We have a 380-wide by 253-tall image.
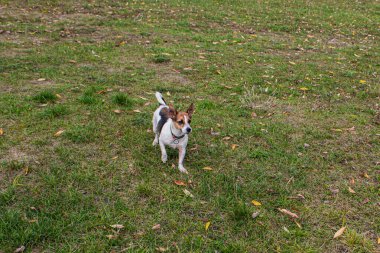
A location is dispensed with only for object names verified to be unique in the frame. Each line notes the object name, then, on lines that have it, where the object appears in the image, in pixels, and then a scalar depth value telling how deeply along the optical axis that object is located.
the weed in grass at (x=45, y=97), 5.90
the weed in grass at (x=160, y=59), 8.22
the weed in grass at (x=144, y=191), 3.96
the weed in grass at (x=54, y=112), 5.42
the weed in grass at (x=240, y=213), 3.68
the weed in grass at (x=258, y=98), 6.22
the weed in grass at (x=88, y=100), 5.93
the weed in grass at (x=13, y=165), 4.20
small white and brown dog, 4.21
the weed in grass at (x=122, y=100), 6.01
